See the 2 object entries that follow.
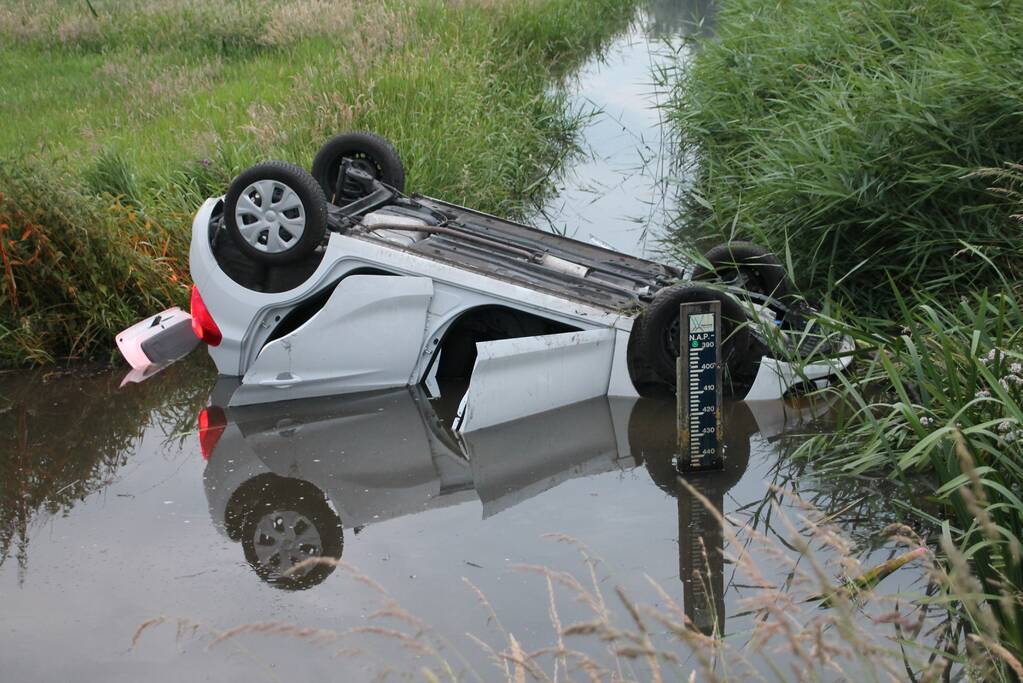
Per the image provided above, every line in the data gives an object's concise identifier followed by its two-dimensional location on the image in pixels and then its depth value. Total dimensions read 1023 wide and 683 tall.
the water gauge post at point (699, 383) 5.34
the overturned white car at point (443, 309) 6.11
